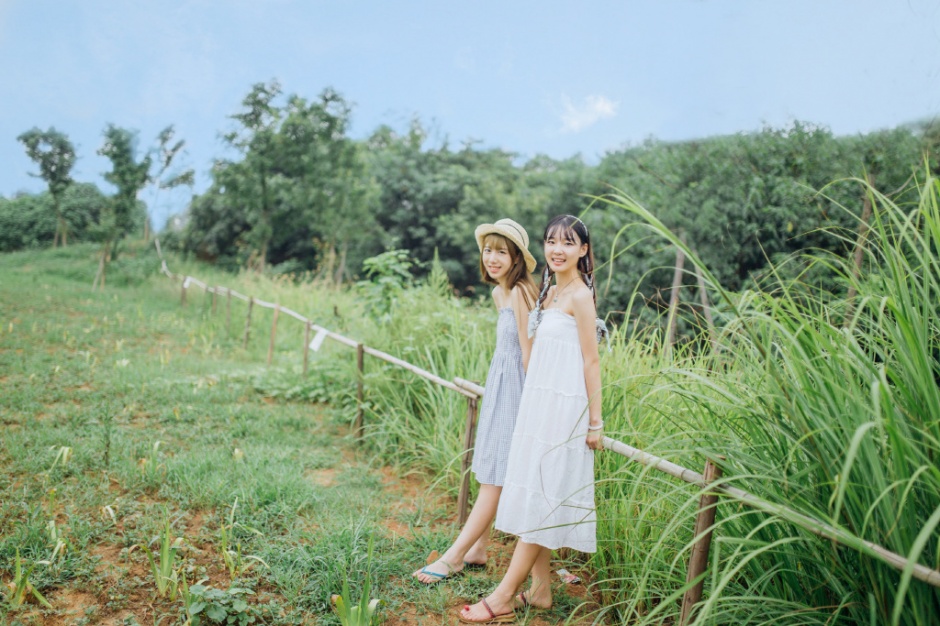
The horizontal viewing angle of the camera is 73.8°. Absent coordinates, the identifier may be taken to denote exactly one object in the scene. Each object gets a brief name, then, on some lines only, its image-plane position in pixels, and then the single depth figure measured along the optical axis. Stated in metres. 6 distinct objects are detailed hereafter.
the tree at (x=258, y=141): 21.84
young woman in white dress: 2.30
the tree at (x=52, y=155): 23.66
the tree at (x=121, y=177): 18.78
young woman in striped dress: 2.73
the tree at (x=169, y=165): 22.47
